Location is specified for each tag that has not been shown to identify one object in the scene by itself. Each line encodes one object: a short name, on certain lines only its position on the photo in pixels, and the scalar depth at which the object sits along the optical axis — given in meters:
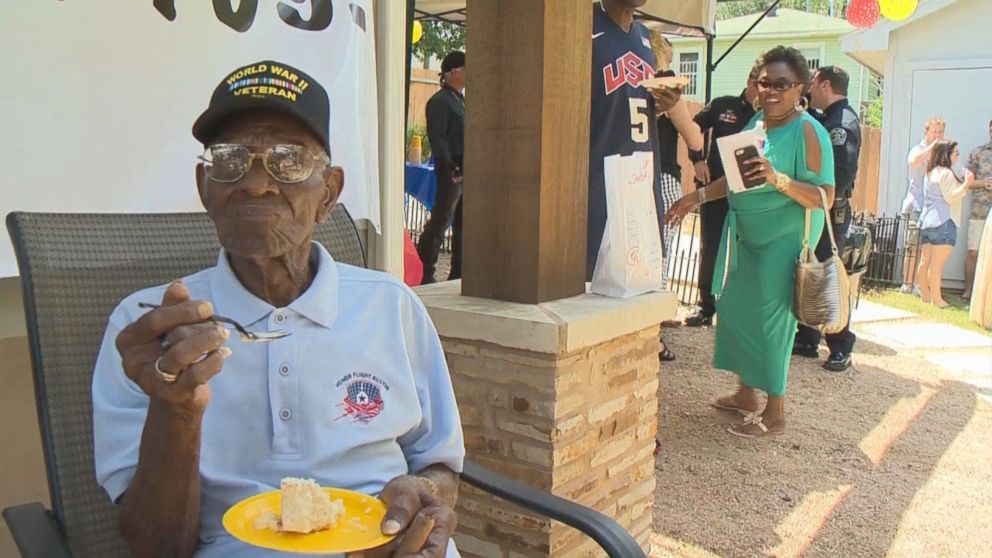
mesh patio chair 1.73
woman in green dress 4.27
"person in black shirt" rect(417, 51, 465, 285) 6.98
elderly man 1.47
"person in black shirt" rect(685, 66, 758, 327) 6.34
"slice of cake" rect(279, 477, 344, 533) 1.33
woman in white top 9.50
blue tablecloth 8.66
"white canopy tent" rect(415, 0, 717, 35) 7.93
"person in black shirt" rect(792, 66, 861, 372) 5.62
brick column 2.67
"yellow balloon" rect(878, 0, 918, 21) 8.80
